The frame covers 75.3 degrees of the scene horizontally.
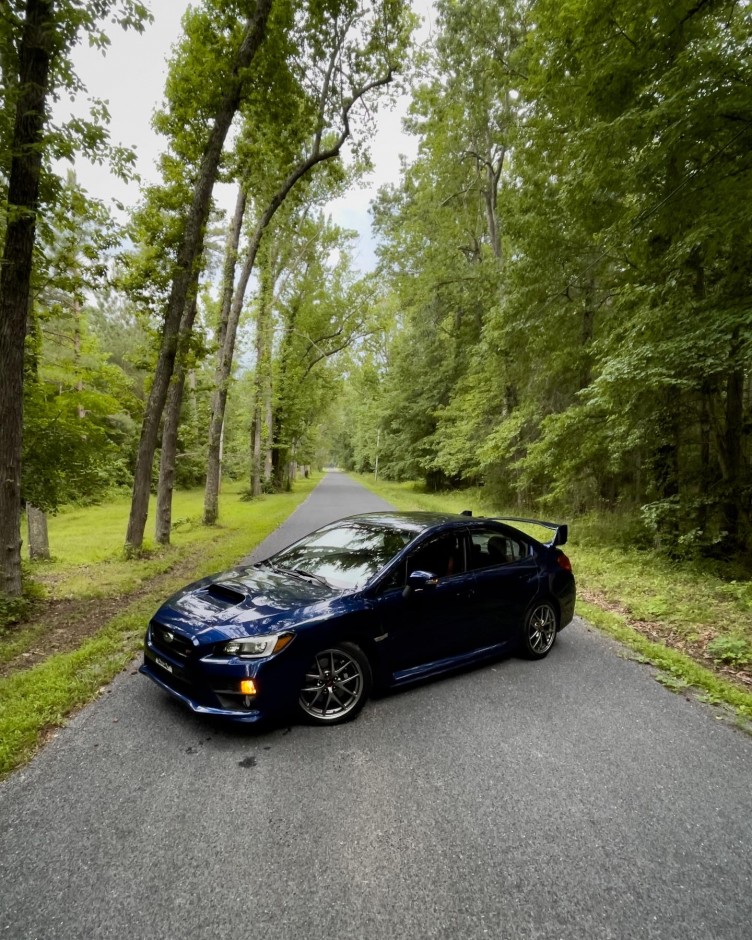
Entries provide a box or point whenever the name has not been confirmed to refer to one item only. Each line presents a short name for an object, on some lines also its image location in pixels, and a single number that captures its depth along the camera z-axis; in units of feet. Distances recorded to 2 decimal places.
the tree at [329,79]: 35.63
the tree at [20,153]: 18.85
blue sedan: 11.25
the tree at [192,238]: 30.01
